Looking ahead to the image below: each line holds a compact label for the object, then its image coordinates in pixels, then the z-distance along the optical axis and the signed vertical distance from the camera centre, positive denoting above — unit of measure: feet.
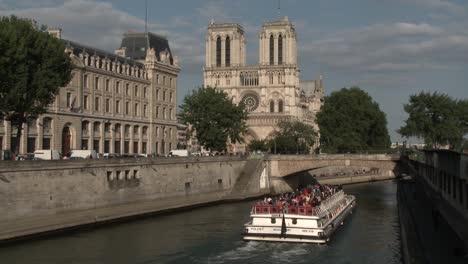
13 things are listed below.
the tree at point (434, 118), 362.12 +22.89
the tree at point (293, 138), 437.58 +13.80
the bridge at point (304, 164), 269.23 -1.90
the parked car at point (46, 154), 198.93 +1.09
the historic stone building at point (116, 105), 252.21 +23.26
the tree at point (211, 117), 296.30 +18.48
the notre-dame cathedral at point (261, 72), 499.75 +66.29
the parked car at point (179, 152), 289.94 +2.57
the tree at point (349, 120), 374.84 +22.89
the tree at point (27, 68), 157.69 +22.39
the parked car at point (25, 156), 192.18 +0.45
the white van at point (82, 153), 215.92 +1.58
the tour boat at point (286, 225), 142.10 -14.24
